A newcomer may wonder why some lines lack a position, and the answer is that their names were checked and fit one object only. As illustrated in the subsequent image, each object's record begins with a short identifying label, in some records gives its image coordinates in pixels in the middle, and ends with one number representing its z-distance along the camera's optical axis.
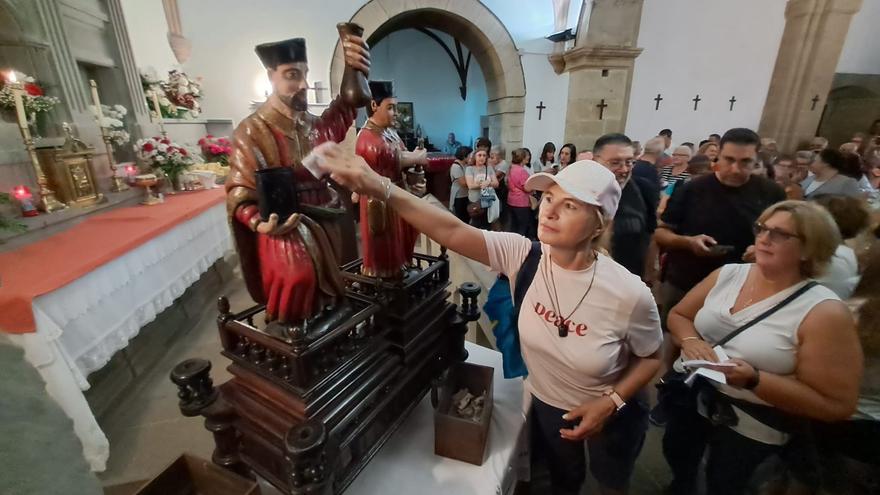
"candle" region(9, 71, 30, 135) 2.36
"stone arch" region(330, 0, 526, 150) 5.89
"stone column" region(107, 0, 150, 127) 3.75
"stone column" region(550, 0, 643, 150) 5.21
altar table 1.64
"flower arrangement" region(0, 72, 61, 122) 2.43
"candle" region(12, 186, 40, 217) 2.49
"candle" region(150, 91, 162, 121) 4.30
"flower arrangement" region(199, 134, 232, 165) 4.87
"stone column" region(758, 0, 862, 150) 6.23
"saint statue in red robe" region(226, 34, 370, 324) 1.15
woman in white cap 1.12
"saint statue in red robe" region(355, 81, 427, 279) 1.78
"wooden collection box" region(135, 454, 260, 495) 1.14
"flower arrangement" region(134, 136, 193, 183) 3.67
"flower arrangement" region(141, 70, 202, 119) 4.36
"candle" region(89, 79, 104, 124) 3.17
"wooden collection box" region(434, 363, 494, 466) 1.32
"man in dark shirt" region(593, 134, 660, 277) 2.11
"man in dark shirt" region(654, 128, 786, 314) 2.03
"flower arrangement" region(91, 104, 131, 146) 3.43
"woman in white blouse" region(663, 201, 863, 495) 1.18
